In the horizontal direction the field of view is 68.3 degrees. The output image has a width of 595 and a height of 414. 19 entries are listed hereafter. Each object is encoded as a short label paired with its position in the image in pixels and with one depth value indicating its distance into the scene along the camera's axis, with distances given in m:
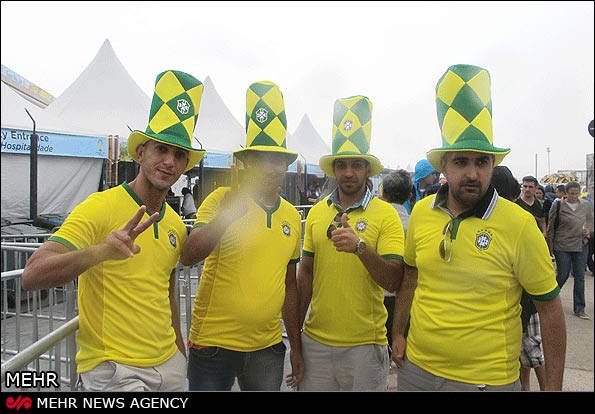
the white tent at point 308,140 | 21.26
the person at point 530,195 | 5.35
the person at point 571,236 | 5.78
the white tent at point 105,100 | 10.82
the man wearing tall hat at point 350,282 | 2.30
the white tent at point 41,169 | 8.48
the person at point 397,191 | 3.77
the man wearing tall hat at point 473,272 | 1.77
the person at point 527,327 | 2.72
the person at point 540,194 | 7.12
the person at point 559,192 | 7.60
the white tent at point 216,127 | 13.66
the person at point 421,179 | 4.75
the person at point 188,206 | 9.20
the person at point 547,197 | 6.88
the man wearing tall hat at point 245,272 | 2.15
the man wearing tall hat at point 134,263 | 1.58
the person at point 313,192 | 13.81
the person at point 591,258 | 8.38
